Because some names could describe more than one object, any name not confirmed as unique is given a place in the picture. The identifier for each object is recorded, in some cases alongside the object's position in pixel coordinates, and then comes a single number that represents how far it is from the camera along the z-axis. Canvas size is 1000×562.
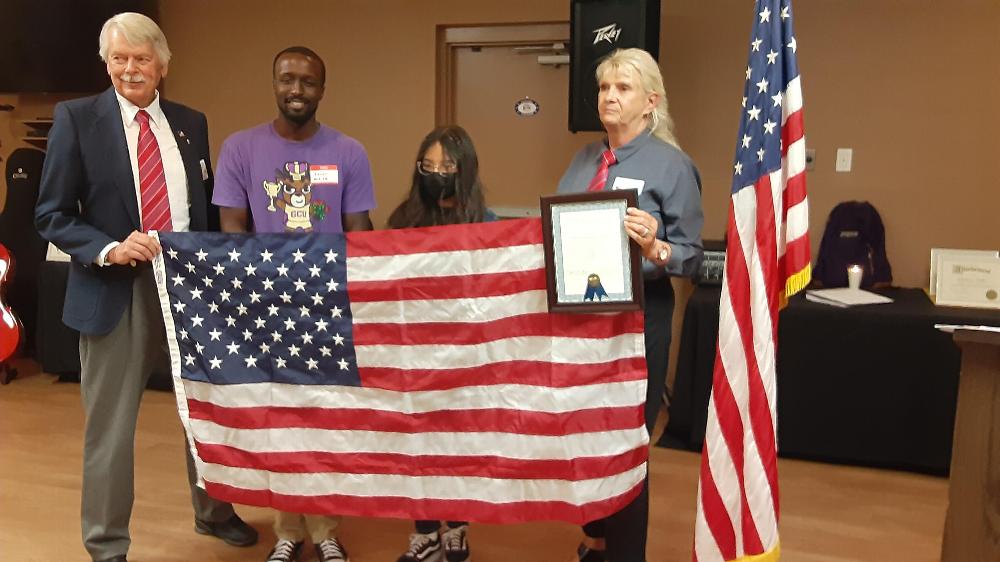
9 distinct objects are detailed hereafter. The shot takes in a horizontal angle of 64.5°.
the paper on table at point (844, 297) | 3.60
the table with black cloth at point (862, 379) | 3.42
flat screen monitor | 4.80
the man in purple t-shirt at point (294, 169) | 2.33
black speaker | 3.76
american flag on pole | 1.99
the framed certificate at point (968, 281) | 3.56
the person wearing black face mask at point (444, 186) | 2.24
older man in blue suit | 2.23
